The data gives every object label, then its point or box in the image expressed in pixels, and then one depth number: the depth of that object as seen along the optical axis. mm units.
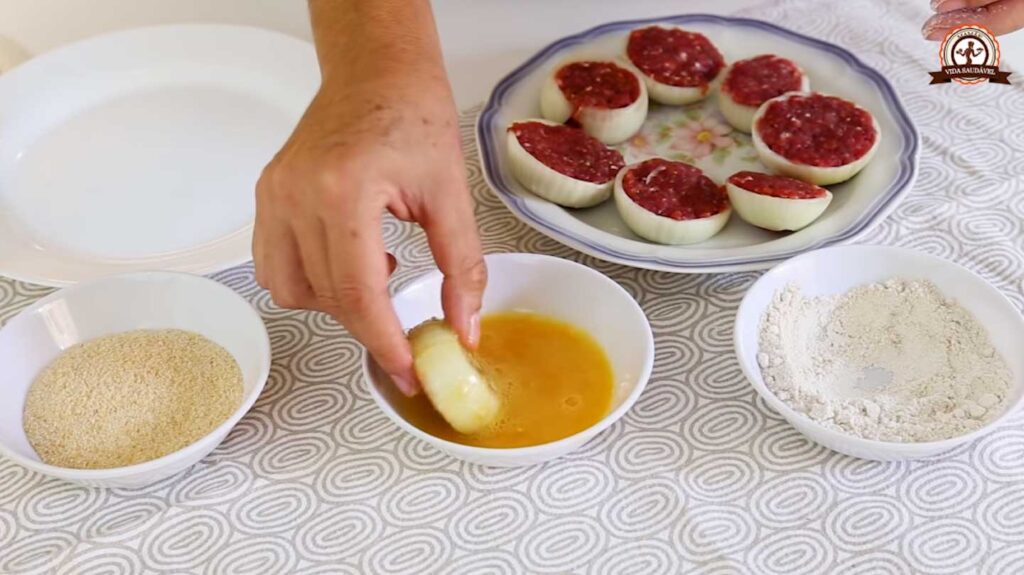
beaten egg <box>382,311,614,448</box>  914
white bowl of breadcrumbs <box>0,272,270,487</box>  910
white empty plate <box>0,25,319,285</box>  1135
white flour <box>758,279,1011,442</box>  904
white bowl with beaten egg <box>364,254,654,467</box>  921
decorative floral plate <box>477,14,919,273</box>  1083
